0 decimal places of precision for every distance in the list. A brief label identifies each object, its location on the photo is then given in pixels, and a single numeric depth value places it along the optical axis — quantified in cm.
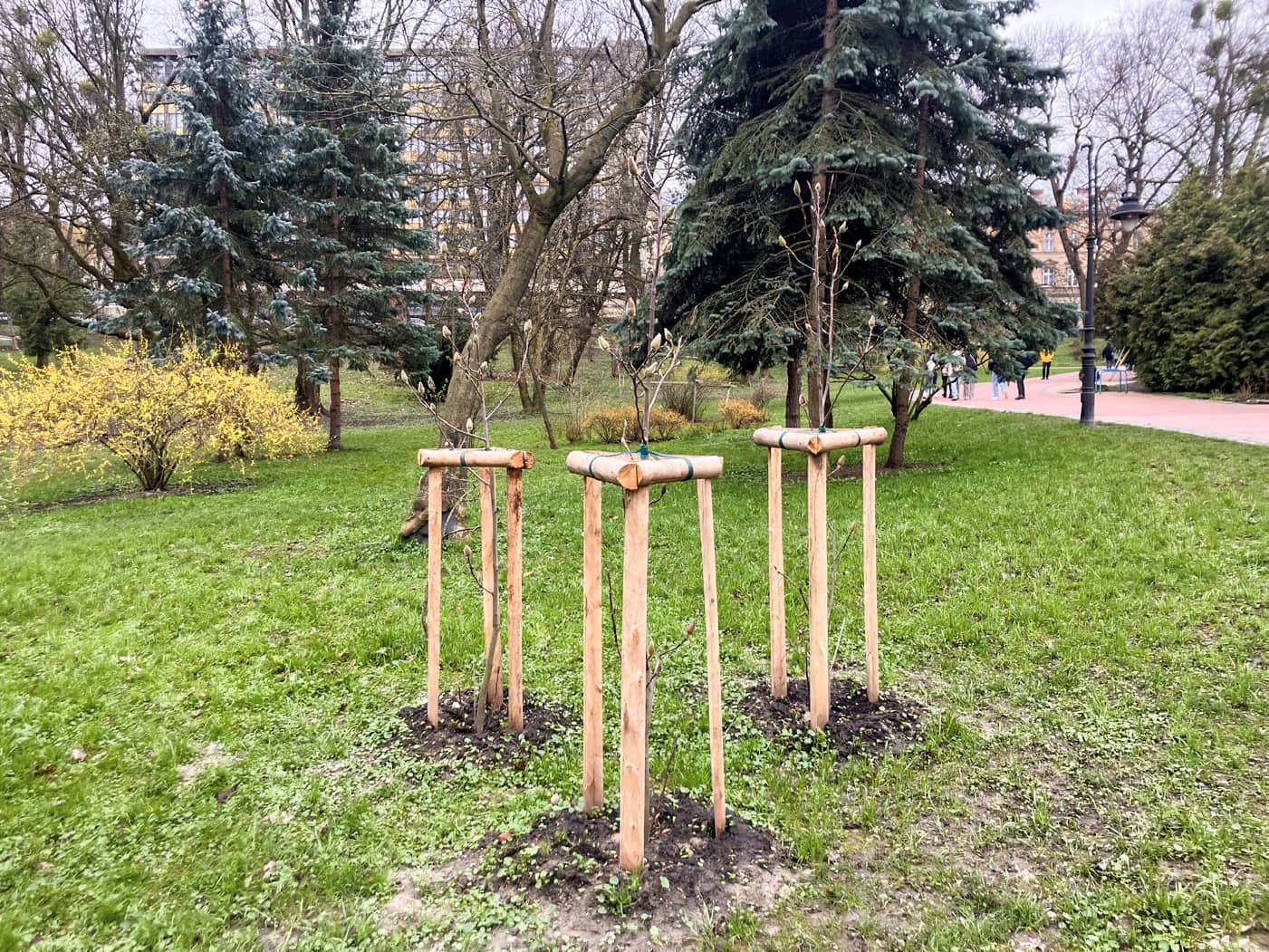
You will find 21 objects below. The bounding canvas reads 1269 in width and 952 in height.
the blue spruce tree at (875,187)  784
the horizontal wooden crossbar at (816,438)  285
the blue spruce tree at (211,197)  1239
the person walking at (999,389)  2013
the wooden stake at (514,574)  289
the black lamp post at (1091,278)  1155
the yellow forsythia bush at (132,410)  863
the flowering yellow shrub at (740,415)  1611
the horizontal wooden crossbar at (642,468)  201
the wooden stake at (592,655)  234
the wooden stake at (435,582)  298
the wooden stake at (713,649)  226
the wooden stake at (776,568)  309
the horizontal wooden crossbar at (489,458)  285
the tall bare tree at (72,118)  1382
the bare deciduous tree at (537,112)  650
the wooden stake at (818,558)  288
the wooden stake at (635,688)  208
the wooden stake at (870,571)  315
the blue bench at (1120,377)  1892
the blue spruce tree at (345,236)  1317
